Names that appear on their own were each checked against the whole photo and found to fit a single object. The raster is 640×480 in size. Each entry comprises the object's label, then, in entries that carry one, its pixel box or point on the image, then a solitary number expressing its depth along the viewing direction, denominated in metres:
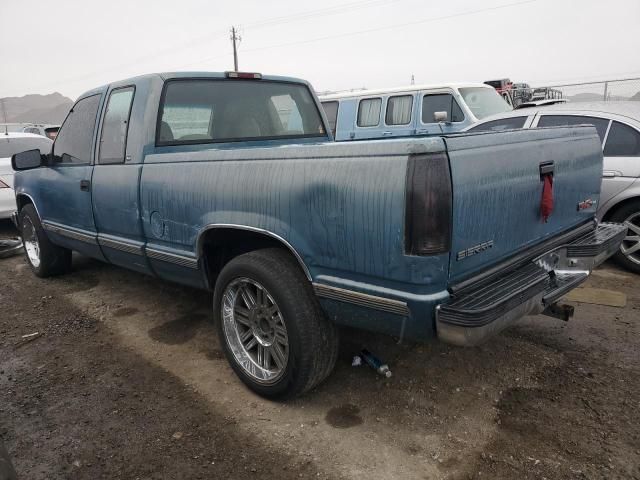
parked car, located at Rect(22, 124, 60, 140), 14.29
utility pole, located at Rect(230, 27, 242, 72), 40.19
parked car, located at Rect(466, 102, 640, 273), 4.73
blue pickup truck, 1.95
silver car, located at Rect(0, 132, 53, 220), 7.04
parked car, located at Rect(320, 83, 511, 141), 8.21
